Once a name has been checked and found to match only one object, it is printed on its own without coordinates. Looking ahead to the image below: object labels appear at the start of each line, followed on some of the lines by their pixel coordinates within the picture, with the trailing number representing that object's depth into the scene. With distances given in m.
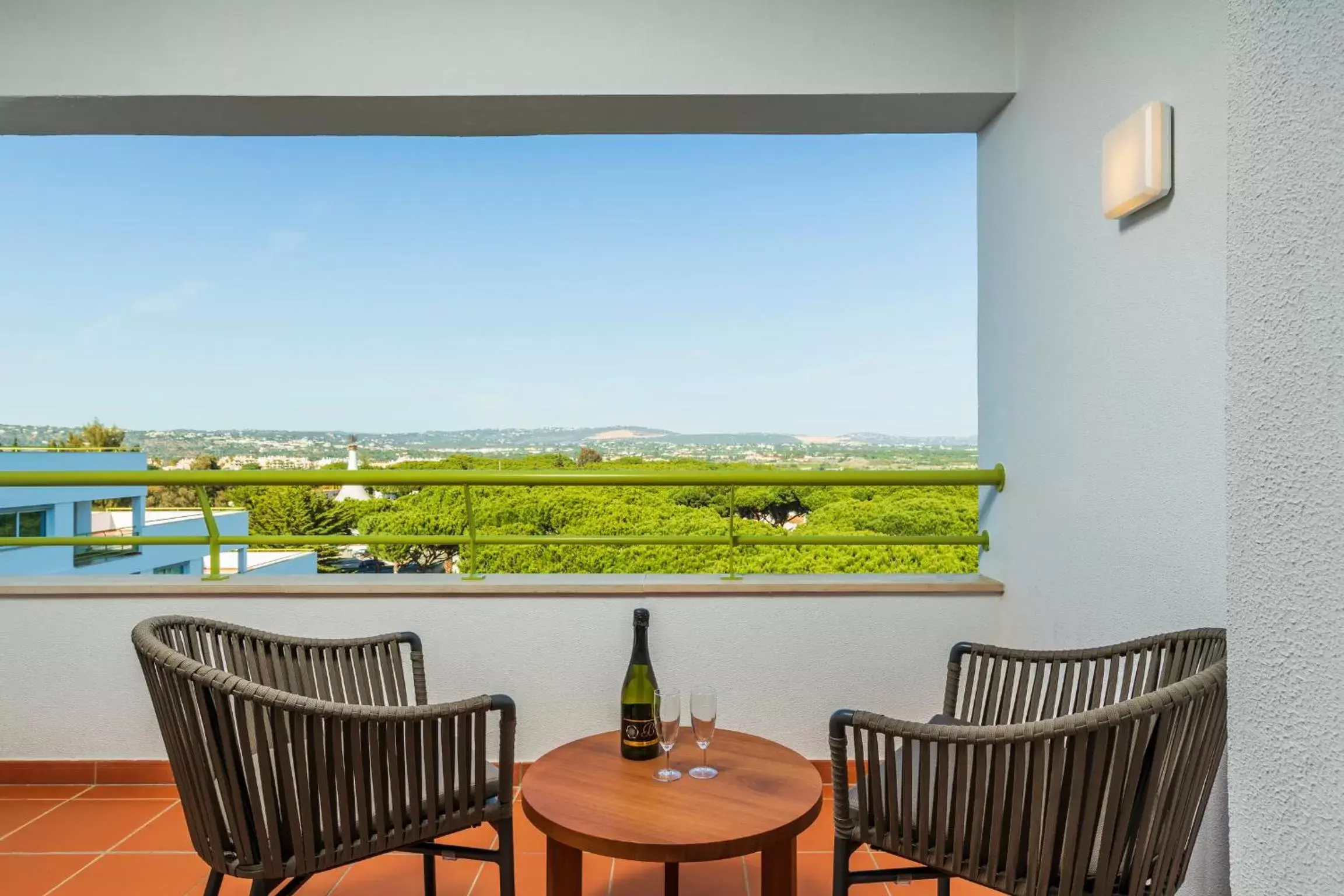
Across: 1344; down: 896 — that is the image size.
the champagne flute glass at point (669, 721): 1.63
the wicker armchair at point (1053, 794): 1.20
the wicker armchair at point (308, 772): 1.37
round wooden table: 1.38
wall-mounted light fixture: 1.69
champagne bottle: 1.75
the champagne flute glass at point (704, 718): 1.67
